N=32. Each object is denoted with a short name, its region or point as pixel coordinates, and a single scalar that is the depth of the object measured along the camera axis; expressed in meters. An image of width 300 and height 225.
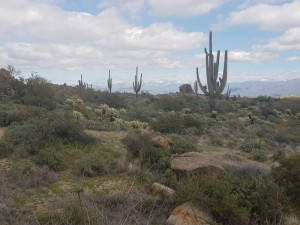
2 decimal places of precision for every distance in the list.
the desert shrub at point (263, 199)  5.85
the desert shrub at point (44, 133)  9.41
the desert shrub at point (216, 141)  14.39
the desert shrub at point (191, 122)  17.77
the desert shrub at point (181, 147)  10.07
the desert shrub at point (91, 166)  7.72
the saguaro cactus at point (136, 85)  42.53
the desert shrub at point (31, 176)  6.63
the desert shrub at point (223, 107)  31.17
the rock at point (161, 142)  10.15
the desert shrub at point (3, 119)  13.16
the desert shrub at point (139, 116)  20.74
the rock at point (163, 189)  6.22
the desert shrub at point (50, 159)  7.96
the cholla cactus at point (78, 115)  16.70
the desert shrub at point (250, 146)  13.55
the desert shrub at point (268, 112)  30.12
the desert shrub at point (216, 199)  5.63
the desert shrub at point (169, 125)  15.80
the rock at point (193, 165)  7.18
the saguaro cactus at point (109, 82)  42.91
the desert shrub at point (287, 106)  33.82
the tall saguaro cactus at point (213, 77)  27.50
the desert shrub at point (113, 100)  29.80
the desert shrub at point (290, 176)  6.54
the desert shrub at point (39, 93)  21.94
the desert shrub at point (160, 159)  8.24
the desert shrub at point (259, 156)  11.75
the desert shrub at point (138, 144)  9.20
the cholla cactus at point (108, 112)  18.87
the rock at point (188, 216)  5.20
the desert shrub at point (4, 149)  8.74
